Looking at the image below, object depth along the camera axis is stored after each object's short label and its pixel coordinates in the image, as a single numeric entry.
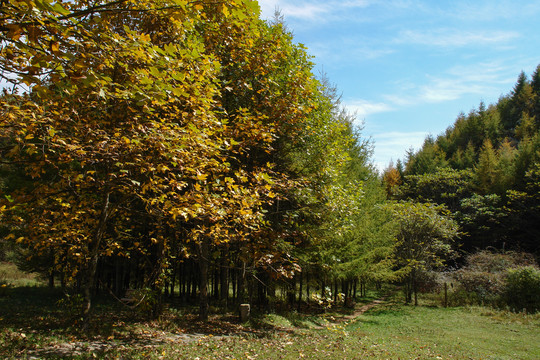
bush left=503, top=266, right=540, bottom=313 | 16.11
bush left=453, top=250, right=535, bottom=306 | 17.93
